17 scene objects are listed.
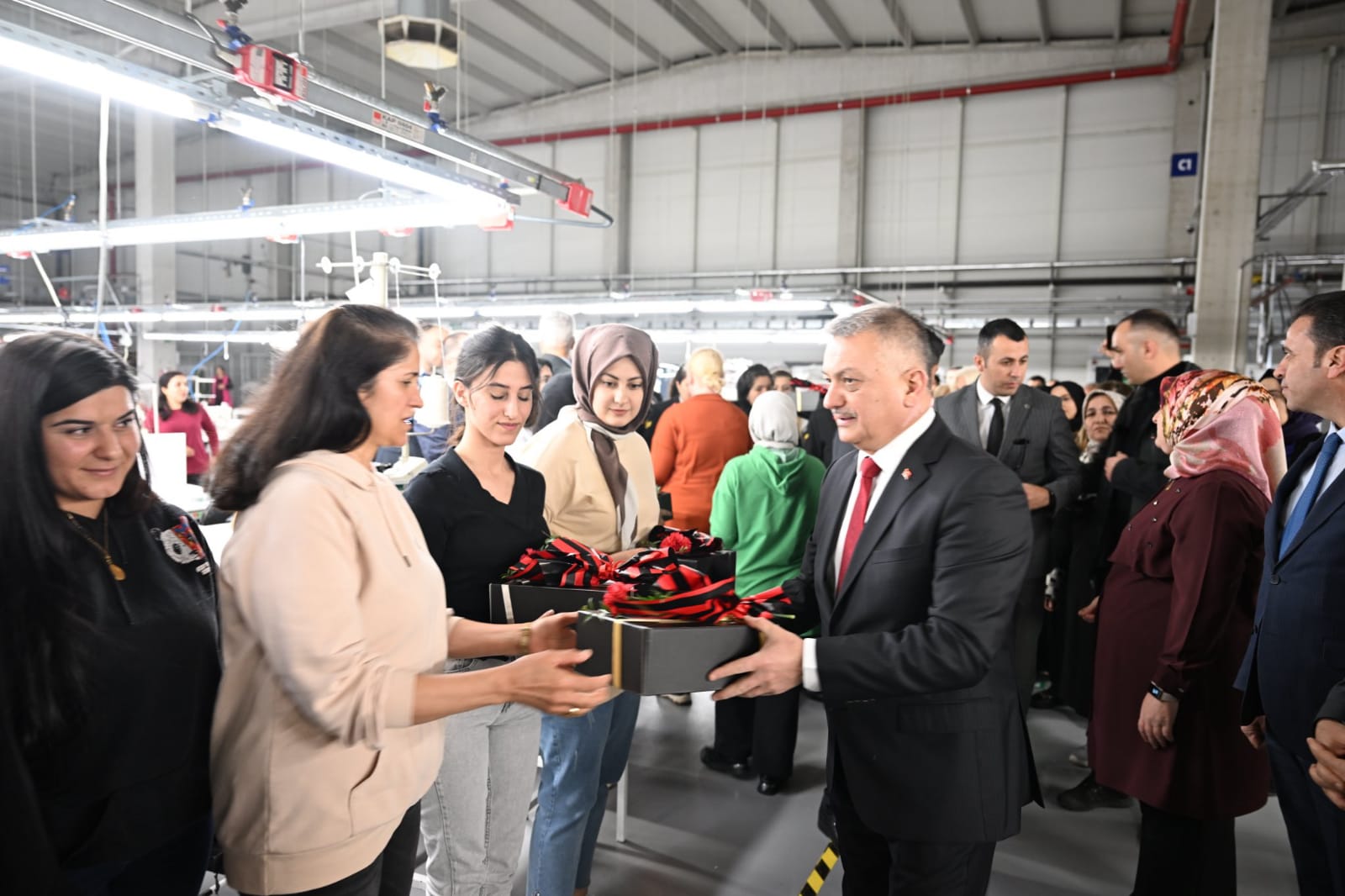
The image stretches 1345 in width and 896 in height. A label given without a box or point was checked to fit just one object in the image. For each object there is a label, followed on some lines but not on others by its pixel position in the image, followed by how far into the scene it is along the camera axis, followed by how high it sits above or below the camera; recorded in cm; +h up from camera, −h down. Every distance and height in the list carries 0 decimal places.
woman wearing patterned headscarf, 211 -62
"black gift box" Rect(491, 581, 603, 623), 158 -42
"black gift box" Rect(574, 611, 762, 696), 129 -41
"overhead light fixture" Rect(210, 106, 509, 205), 257 +75
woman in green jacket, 325 -53
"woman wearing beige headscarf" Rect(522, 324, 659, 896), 206 -31
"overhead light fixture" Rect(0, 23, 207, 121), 195 +75
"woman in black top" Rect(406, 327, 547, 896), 174 -37
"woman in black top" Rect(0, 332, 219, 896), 114 -40
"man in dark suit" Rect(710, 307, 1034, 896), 145 -42
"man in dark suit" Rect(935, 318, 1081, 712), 335 -9
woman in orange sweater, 384 -26
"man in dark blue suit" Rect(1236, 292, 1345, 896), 168 -40
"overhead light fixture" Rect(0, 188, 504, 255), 327 +66
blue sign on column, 968 +277
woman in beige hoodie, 116 -38
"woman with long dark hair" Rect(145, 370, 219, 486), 592 -30
